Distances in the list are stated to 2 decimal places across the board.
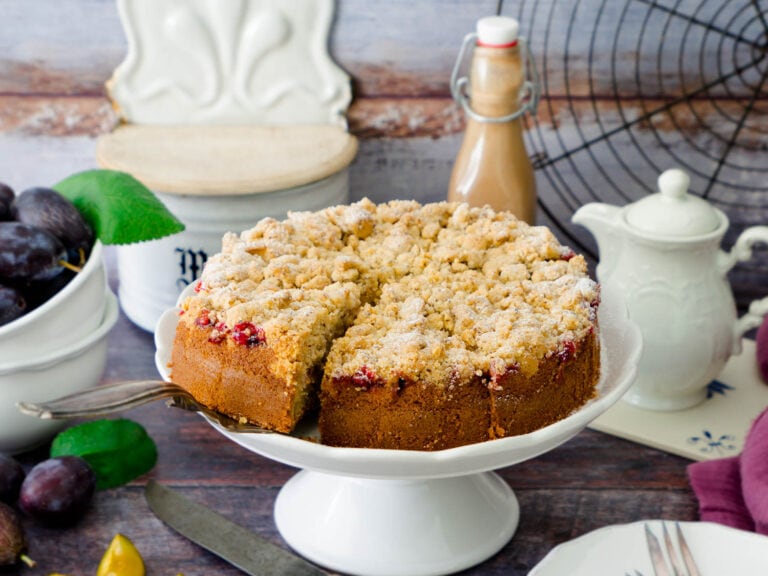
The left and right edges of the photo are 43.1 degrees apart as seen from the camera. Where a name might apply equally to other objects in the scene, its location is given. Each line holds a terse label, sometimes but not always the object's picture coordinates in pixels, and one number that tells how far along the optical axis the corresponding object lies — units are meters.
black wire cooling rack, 1.57
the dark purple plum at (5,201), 1.23
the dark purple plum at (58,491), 1.08
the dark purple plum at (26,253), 1.13
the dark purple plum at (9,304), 1.11
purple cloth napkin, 1.08
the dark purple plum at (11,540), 1.01
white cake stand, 1.04
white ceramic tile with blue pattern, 1.24
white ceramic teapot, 1.23
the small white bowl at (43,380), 1.15
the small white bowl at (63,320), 1.13
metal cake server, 0.85
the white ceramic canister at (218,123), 1.44
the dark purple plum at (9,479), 1.11
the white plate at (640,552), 0.93
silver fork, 0.93
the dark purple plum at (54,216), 1.21
